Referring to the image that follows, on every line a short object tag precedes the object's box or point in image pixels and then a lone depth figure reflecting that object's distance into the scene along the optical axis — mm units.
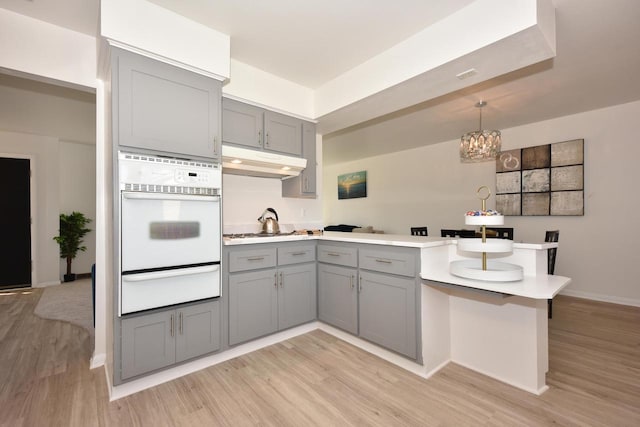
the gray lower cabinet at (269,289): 2424
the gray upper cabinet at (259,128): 2637
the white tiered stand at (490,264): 1744
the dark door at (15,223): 4918
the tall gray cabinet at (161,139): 1892
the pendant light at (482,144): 3492
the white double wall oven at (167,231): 1895
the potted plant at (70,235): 5504
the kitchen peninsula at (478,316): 1893
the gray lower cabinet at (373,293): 2174
